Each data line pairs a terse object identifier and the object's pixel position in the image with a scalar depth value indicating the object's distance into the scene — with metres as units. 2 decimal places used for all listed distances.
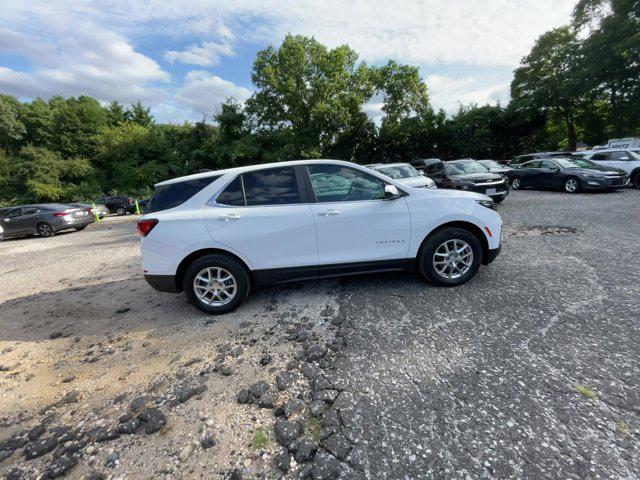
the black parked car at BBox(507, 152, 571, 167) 14.64
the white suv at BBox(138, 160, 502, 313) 3.48
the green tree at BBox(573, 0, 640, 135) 19.80
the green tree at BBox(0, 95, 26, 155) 36.47
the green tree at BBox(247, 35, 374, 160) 27.03
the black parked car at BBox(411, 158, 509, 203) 9.59
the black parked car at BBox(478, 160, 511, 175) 14.17
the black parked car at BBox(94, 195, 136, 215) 21.95
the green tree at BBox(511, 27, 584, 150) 23.66
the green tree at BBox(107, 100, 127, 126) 40.49
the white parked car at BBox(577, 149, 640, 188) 11.51
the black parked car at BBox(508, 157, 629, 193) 10.91
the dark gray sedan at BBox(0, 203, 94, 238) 12.62
